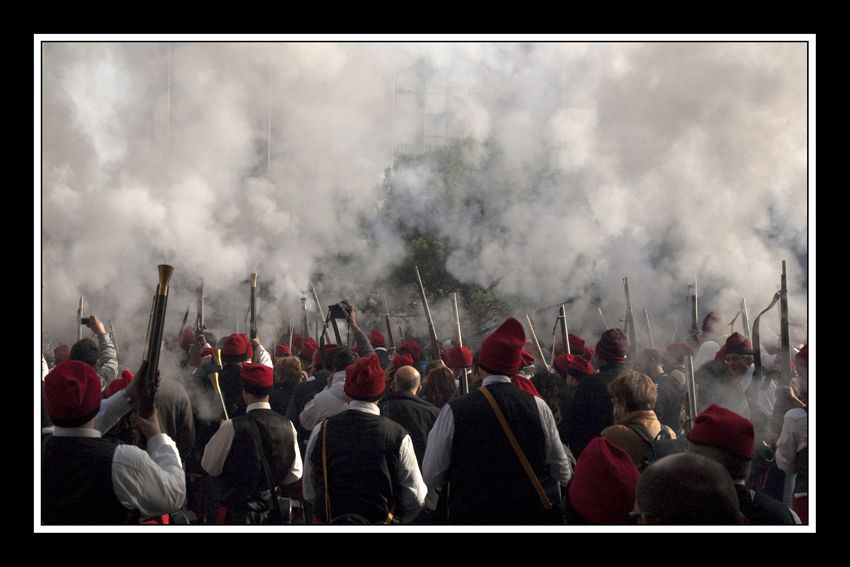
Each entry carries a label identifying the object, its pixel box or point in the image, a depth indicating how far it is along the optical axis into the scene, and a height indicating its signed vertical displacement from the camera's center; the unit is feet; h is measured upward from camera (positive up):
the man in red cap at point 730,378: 19.61 -2.02
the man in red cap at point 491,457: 12.10 -2.33
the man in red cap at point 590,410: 16.47 -2.29
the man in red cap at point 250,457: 14.21 -2.72
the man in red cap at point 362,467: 12.09 -2.47
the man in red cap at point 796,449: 14.12 -2.60
